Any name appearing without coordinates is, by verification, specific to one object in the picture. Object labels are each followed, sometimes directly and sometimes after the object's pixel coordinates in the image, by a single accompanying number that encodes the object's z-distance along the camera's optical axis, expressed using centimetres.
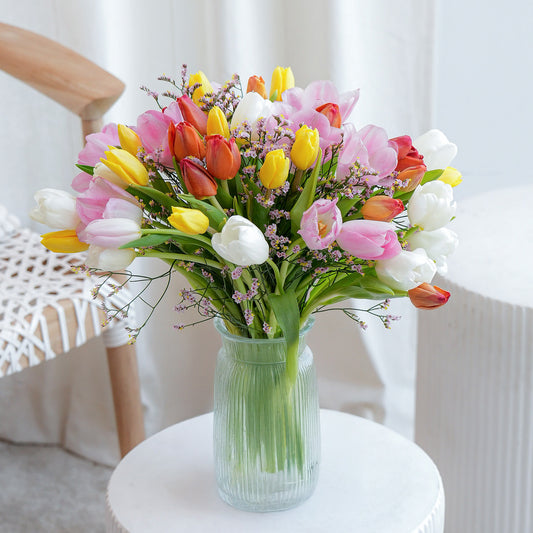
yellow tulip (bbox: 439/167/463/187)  161
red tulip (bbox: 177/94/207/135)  154
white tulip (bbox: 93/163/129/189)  155
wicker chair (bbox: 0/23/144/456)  205
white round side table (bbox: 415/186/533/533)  186
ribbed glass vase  162
